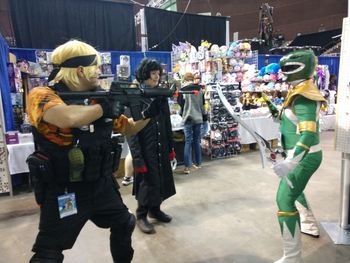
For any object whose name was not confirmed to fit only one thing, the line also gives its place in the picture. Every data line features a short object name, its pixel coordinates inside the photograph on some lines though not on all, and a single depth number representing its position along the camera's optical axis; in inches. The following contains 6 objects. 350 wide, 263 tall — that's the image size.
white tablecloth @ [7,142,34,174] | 147.4
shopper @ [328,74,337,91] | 332.5
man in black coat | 97.7
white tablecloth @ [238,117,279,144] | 213.2
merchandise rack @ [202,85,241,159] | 195.6
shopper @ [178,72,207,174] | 170.1
